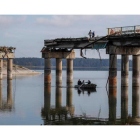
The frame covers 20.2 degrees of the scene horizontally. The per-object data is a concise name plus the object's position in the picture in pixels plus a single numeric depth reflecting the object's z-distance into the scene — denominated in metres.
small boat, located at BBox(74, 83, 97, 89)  70.00
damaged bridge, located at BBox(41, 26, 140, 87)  61.16
